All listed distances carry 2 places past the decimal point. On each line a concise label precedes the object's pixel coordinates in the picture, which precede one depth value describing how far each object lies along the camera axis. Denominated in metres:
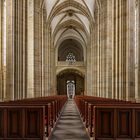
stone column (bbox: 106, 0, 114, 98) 11.50
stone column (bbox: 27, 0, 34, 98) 12.12
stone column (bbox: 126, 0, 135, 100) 8.94
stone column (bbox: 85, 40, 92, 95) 23.45
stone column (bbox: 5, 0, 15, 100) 8.02
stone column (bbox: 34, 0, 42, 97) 12.29
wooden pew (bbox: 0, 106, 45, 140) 3.90
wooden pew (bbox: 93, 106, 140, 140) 3.88
